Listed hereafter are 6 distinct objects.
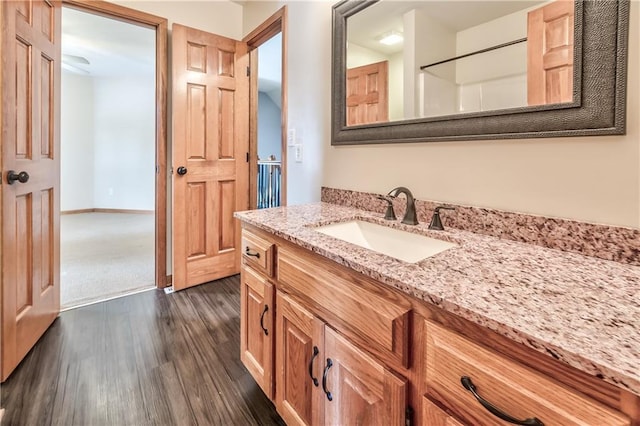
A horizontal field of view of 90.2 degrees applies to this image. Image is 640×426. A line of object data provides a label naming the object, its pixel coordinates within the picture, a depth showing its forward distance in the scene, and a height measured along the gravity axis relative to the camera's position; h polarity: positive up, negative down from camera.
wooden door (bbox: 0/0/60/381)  1.47 +0.15
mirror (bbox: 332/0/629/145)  0.84 +0.46
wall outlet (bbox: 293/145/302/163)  2.08 +0.33
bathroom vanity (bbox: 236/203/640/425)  0.44 -0.24
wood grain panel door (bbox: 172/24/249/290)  2.49 +0.41
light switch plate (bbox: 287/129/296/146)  2.13 +0.44
